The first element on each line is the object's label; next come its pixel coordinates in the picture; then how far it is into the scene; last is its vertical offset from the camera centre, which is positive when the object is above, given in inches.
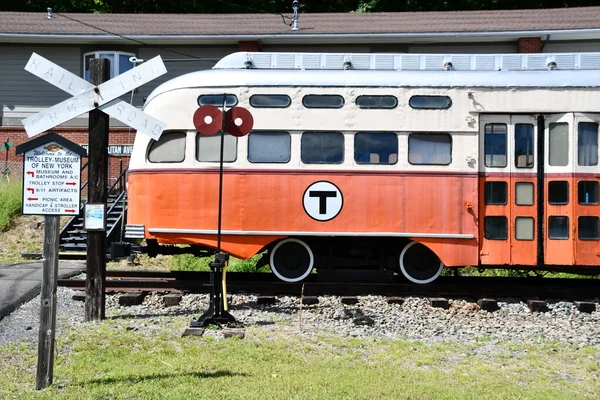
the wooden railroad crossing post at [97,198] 342.0 +5.3
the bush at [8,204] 692.7 +3.4
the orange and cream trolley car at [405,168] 412.2 +26.9
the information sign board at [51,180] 241.0 +9.9
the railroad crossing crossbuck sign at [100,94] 298.4 +54.5
